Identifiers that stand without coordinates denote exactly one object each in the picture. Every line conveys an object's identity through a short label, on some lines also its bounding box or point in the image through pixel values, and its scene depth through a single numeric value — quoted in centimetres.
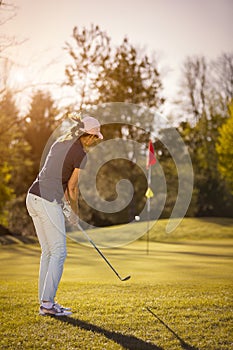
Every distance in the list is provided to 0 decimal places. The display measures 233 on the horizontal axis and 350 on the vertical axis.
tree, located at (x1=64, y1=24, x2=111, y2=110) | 3198
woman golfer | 571
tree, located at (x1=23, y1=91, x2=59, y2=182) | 3409
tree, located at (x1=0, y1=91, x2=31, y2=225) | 2152
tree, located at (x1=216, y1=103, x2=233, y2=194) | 2944
